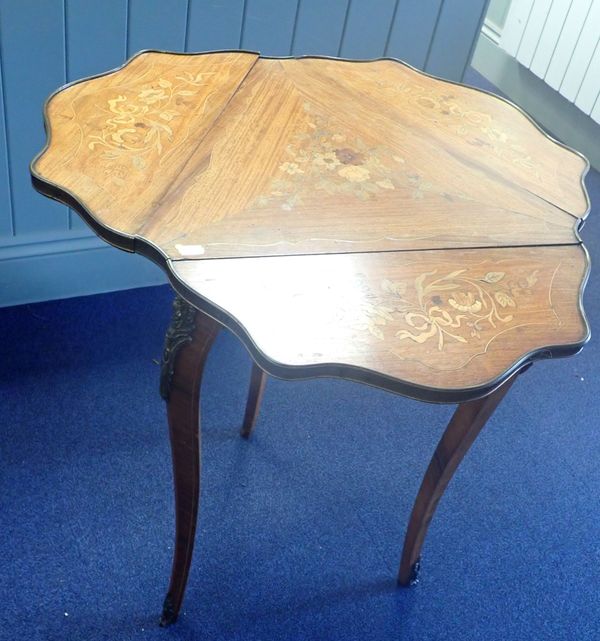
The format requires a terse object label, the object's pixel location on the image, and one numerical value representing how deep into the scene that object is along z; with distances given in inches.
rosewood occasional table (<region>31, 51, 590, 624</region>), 37.8
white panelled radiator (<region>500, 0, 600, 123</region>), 112.6
